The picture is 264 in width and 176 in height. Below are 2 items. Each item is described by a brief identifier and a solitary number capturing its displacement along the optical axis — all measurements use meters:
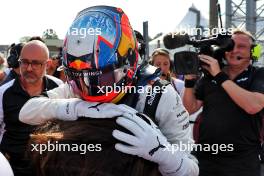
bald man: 3.19
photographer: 2.95
